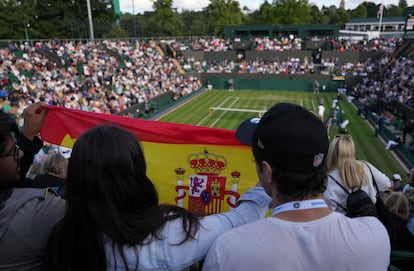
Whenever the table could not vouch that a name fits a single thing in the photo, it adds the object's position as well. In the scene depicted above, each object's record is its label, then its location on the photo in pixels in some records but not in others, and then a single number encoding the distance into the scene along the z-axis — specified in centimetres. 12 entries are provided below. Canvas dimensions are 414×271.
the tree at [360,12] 10731
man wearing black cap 148
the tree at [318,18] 9450
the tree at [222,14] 7269
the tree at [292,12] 7444
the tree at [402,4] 13362
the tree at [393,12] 11858
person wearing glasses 170
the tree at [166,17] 6804
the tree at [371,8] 11769
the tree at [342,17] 9412
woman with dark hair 166
